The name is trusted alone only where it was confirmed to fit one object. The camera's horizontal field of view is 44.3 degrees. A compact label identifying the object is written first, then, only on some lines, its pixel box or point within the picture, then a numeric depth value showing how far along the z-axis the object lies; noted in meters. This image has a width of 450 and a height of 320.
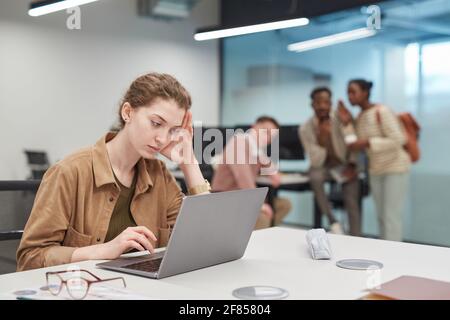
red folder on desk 1.28
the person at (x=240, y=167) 4.16
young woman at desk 1.71
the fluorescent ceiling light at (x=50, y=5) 3.92
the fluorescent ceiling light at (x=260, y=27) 4.44
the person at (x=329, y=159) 5.61
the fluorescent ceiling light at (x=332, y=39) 6.29
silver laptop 1.43
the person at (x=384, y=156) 5.19
